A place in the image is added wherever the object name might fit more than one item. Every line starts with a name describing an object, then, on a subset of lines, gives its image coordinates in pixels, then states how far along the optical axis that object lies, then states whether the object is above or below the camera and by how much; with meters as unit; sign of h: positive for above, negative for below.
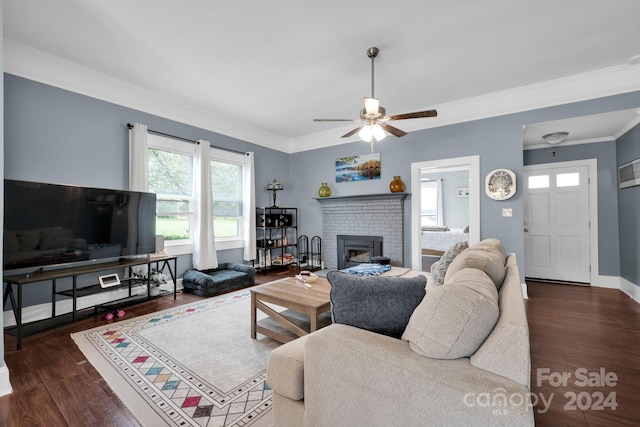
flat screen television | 2.69 -0.06
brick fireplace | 5.01 -0.10
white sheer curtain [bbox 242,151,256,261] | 5.43 +0.17
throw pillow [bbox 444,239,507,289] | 1.64 -0.29
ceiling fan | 2.89 +1.02
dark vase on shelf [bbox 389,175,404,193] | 4.90 +0.52
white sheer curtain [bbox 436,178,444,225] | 8.67 +0.30
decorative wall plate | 4.07 +0.44
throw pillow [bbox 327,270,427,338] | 1.34 -0.41
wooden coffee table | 2.33 -0.76
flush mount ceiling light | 4.32 +1.18
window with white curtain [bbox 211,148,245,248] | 5.11 +0.38
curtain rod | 3.87 +1.24
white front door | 4.83 -0.16
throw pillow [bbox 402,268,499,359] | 0.99 -0.38
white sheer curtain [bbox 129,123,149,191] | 3.82 +0.80
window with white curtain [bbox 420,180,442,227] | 8.77 +0.37
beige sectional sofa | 0.87 -0.54
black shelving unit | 5.70 -0.45
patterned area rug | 1.68 -1.13
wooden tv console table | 2.54 -0.61
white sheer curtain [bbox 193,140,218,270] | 4.55 +0.04
